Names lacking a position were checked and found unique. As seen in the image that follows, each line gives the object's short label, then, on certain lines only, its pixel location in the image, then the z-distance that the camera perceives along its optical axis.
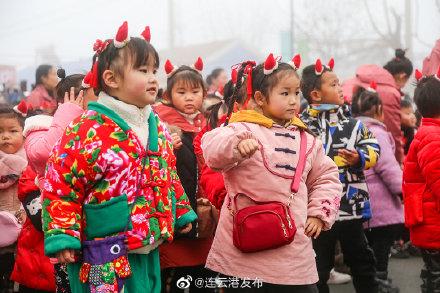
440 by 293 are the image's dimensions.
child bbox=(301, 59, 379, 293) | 4.70
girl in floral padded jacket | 2.89
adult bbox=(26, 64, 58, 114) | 8.57
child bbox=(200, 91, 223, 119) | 6.49
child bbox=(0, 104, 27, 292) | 4.65
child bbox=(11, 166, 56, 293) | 3.94
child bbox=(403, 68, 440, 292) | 4.13
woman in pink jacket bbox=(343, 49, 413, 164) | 6.63
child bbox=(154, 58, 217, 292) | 4.39
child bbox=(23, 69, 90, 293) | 3.63
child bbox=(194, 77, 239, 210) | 3.98
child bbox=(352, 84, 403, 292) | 5.53
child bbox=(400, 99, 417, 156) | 7.01
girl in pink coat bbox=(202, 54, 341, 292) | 3.38
